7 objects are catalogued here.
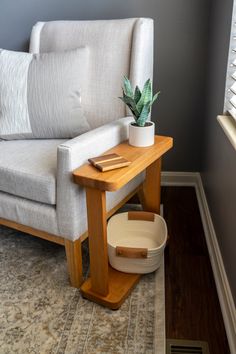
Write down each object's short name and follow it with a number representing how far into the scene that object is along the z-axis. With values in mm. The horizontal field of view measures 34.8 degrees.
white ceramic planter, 1571
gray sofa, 1487
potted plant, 1554
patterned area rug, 1344
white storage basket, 1575
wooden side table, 1337
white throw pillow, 1850
